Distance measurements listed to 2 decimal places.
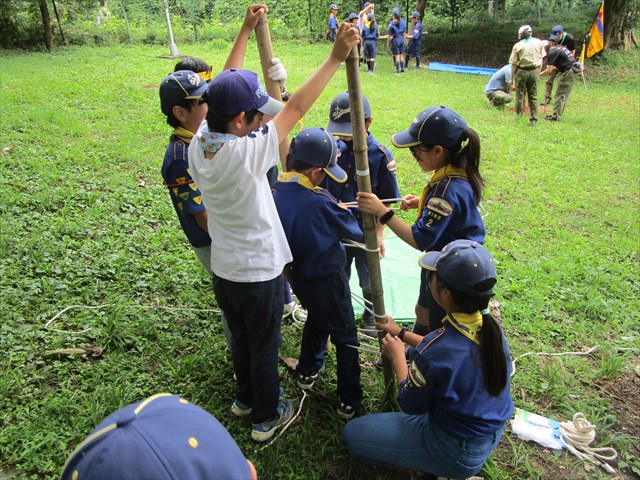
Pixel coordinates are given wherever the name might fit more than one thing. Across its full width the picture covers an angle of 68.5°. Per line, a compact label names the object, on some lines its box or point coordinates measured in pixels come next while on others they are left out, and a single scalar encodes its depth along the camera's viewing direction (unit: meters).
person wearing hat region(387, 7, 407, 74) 14.21
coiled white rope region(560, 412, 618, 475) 2.57
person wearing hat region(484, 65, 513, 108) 9.93
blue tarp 14.91
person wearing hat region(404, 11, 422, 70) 15.30
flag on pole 12.65
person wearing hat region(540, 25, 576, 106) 9.33
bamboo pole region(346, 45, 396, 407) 2.14
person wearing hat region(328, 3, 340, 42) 15.45
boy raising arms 1.92
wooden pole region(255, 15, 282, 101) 2.62
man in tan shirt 9.10
